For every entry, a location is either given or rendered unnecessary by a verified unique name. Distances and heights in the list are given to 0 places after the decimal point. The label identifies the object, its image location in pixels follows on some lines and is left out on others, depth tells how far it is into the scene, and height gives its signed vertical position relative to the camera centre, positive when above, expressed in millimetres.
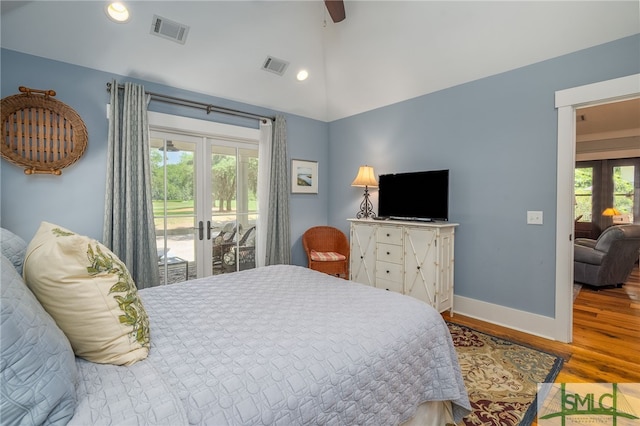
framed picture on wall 4324 +476
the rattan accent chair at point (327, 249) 3887 -611
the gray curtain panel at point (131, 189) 2789 +178
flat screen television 3229 +153
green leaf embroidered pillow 933 -304
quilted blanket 845 -547
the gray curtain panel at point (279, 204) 3973 +51
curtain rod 3074 +1178
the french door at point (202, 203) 3277 +57
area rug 1722 -1186
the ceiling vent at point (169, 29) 2652 +1667
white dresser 3010 -552
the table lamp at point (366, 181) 3861 +358
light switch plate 2729 -74
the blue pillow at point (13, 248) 1082 -163
